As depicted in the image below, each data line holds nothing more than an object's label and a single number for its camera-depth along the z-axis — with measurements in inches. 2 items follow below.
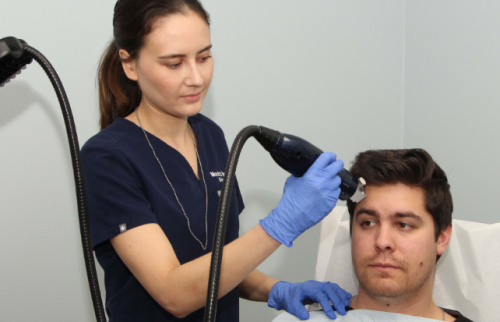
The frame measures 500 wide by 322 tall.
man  48.4
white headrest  51.6
